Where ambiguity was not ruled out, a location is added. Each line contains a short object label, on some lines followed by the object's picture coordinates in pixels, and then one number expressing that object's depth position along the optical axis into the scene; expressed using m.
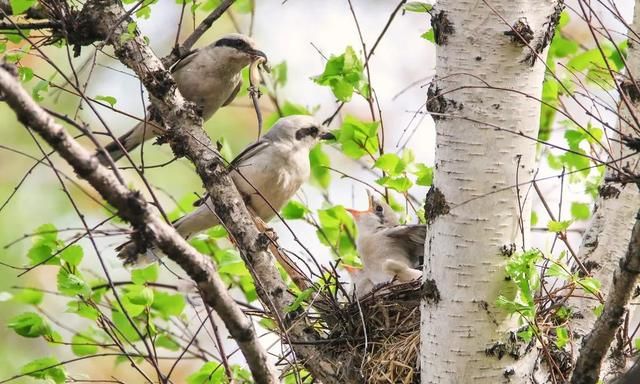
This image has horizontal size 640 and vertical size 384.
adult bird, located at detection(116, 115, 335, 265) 9.78
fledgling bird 9.10
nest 7.10
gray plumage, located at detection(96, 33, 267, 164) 10.72
